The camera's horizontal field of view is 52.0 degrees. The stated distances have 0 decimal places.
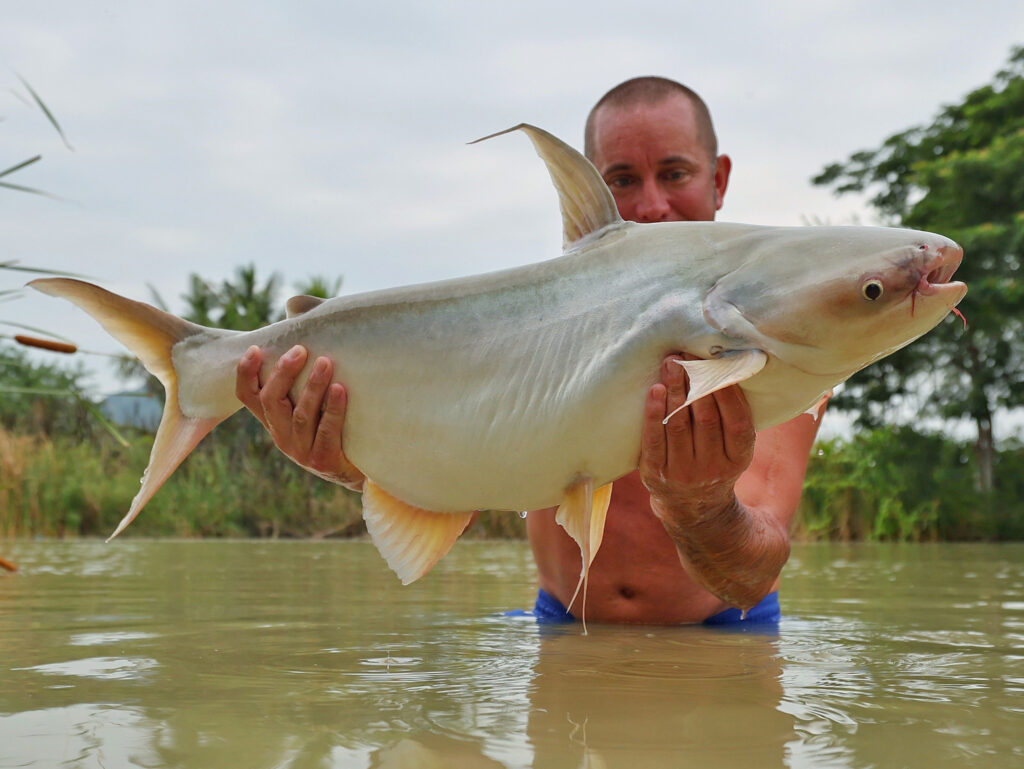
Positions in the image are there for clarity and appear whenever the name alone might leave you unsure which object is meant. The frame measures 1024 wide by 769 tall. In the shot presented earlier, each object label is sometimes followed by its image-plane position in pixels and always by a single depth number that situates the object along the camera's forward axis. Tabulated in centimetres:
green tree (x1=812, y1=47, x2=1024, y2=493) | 1548
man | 206
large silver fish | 181
